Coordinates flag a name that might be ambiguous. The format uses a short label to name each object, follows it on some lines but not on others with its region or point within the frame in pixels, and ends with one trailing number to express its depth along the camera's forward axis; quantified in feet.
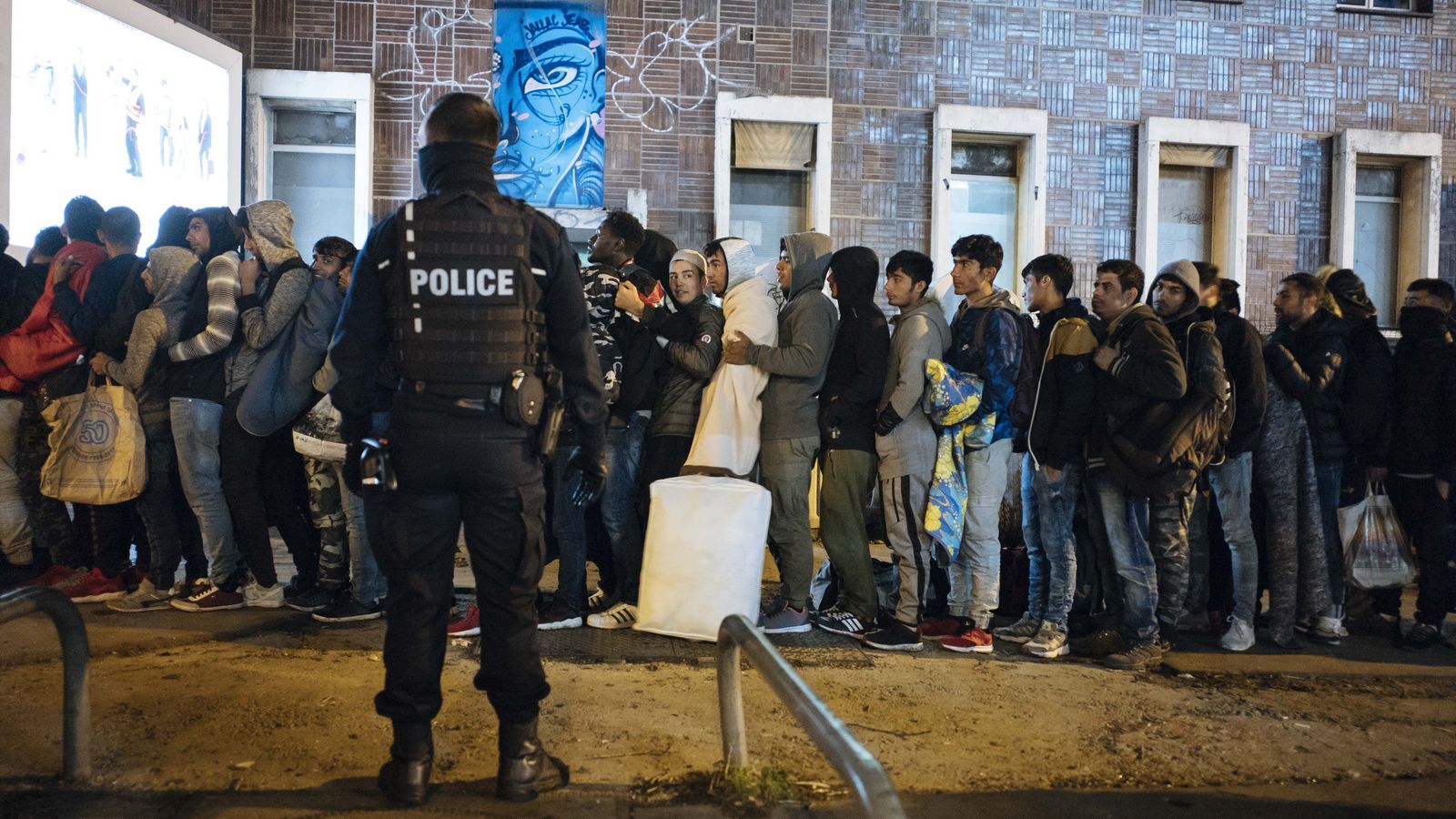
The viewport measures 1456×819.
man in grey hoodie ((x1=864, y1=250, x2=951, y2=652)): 19.71
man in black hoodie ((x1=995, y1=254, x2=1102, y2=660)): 19.49
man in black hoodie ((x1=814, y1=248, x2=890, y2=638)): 20.08
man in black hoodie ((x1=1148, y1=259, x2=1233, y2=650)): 20.01
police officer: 12.04
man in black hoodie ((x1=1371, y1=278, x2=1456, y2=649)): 21.35
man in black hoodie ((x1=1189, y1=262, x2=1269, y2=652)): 20.39
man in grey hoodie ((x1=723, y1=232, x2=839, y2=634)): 20.10
